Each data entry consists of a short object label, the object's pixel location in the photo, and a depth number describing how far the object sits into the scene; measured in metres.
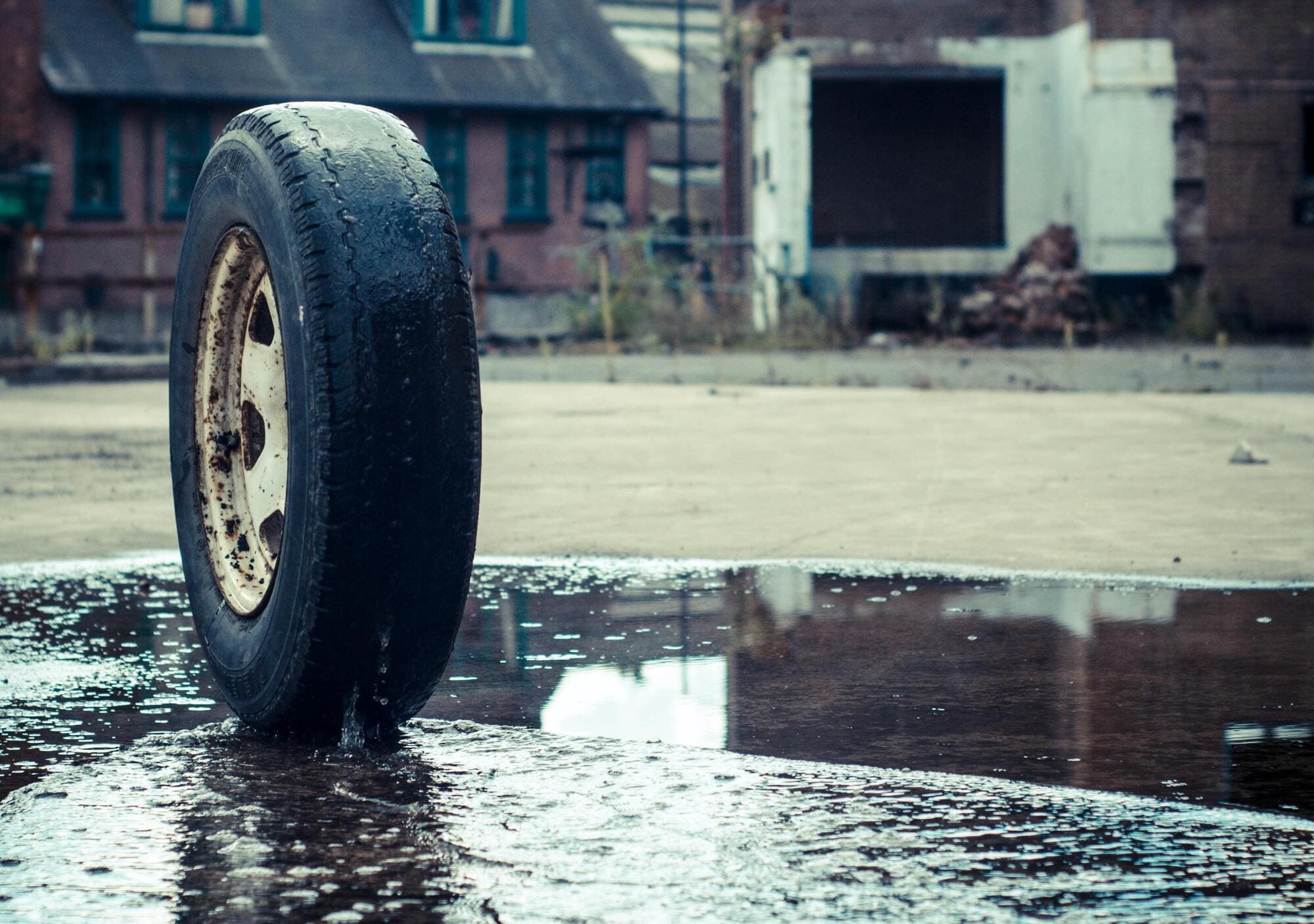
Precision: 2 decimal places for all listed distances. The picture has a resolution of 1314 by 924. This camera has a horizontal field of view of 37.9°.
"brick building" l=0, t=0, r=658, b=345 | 29.97
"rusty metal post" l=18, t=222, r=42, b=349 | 21.25
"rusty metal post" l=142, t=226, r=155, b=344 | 23.95
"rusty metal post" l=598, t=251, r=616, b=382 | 20.80
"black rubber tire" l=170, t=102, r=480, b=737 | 3.46
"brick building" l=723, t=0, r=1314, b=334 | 24.16
